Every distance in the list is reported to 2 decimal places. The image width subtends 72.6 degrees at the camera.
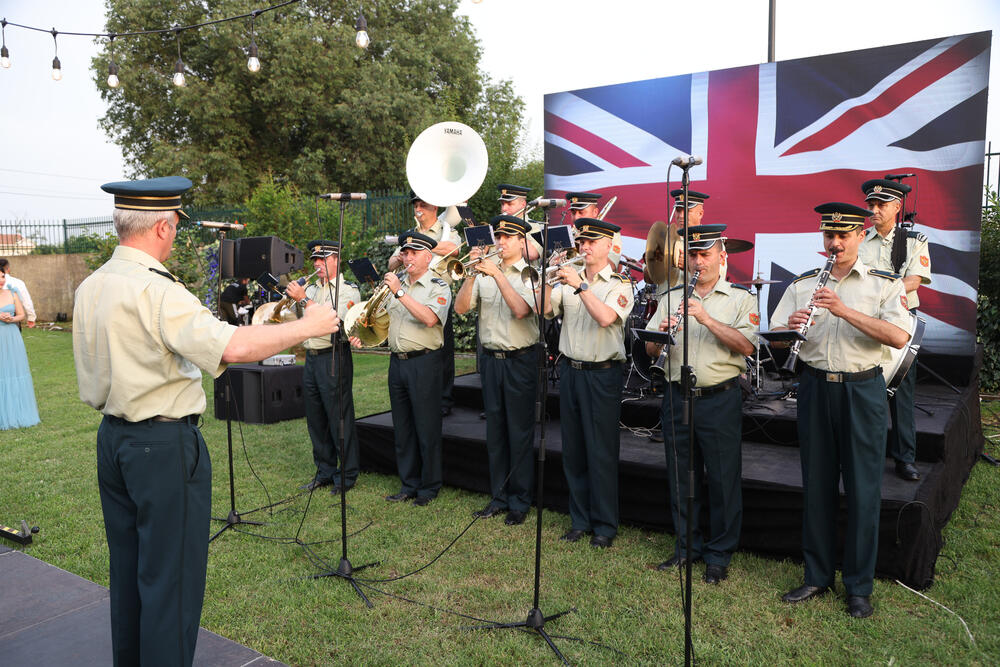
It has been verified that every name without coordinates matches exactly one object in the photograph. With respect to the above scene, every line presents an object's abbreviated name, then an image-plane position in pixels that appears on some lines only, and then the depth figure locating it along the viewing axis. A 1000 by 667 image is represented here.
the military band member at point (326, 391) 5.70
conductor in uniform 2.34
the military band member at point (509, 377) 5.00
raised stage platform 3.91
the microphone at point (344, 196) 3.80
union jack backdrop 7.03
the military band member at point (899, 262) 4.82
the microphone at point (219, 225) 4.51
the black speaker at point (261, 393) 8.08
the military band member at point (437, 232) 6.55
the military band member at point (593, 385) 4.52
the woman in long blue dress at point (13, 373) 7.64
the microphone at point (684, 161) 2.73
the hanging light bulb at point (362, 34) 9.62
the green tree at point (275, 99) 22.27
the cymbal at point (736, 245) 4.66
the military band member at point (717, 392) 4.03
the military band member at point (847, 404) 3.56
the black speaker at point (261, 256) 5.79
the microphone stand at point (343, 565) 3.93
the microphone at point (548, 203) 3.40
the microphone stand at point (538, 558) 3.33
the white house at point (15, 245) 20.60
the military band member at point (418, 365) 5.34
